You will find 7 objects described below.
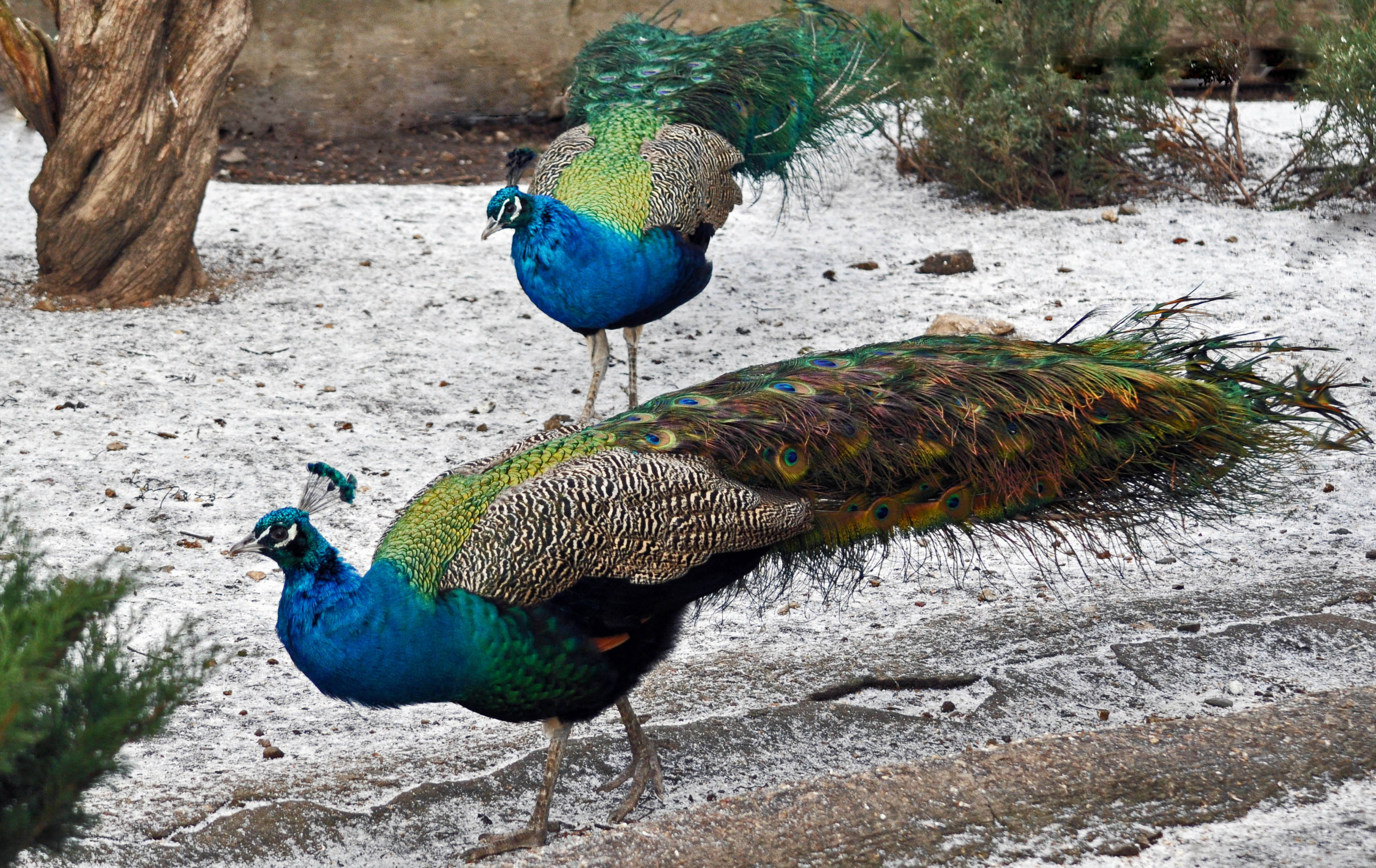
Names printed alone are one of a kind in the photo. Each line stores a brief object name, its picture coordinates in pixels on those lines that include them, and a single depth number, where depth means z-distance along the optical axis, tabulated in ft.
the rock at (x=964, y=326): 37.19
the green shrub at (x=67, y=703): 12.96
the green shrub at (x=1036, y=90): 46.75
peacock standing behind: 30.42
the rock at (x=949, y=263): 43.39
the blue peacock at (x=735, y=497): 17.38
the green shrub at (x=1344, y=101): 42.93
